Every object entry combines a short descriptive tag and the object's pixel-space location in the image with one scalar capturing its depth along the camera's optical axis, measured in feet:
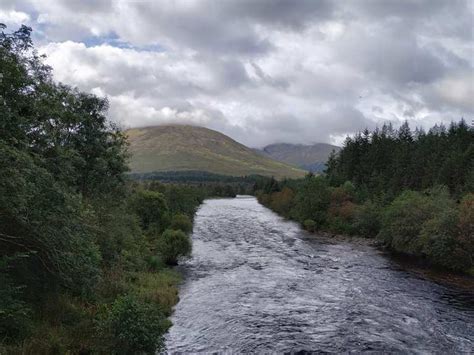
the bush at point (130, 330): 69.21
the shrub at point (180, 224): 216.13
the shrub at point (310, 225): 315.58
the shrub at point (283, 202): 437.58
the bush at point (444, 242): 170.49
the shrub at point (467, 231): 166.61
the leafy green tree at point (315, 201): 332.21
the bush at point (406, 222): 207.72
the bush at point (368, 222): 272.51
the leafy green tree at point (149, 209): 217.36
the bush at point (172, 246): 169.89
